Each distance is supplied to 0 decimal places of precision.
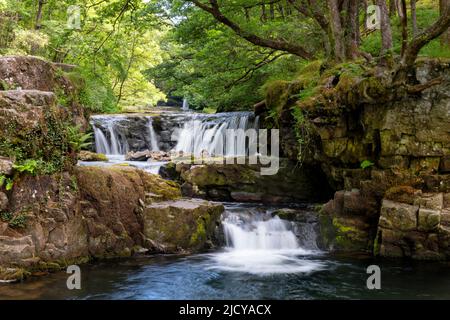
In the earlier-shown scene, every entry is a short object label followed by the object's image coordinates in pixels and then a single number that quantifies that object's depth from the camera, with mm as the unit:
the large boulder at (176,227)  9258
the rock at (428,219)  8359
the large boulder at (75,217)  7164
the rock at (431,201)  8555
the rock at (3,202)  6972
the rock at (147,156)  15039
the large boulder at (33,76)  10445
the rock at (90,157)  13792
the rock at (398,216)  8648
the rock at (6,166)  7062
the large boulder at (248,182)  12859
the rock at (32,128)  7344
